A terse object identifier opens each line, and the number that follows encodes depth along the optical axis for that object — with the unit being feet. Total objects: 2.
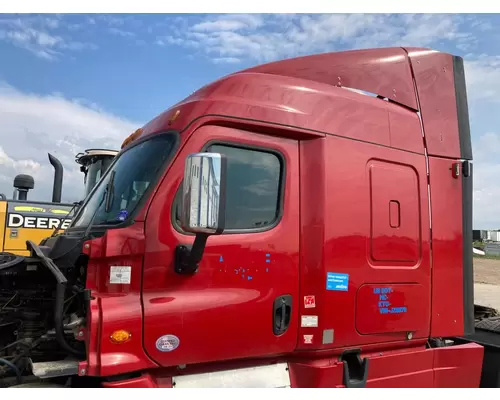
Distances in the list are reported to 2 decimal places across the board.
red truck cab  8.80
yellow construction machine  25.45
